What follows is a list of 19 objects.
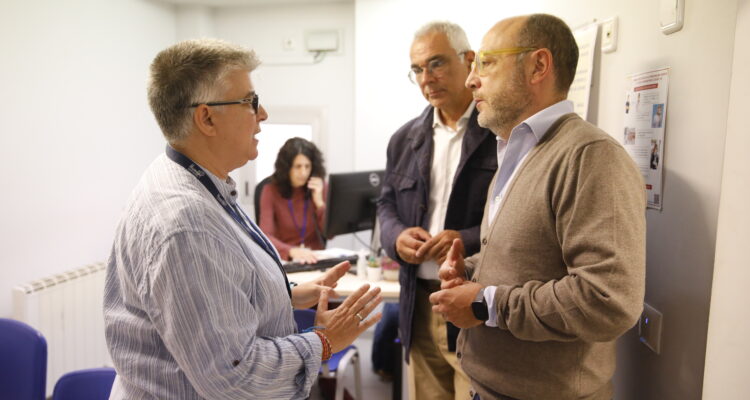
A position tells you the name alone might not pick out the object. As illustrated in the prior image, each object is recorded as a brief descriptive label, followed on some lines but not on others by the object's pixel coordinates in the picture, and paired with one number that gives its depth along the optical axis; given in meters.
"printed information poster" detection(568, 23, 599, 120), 1.68
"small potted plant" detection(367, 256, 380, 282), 2.64
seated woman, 3.33
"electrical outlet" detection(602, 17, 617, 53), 1.53
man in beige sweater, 1.01
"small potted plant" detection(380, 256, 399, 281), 2.63
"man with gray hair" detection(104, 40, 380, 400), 0.95
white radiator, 2.76
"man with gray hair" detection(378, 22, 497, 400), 1.76
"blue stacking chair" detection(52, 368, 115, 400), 1.52
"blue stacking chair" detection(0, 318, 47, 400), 1.64
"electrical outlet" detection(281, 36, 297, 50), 4.52
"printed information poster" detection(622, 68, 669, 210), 1.28
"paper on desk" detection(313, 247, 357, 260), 2.87
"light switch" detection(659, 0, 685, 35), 1.17
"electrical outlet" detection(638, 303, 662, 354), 1.30
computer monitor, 2.72
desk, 2.49
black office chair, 3.40
